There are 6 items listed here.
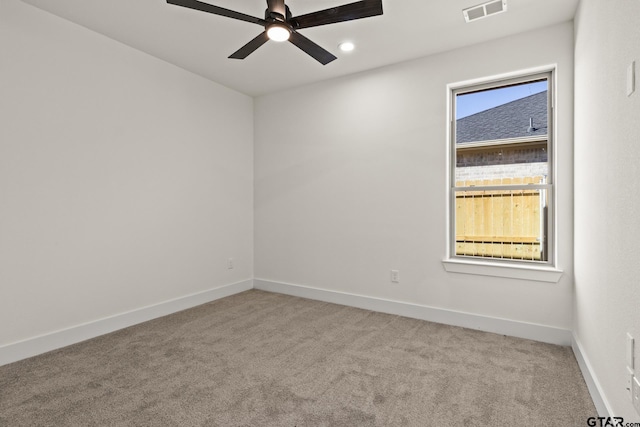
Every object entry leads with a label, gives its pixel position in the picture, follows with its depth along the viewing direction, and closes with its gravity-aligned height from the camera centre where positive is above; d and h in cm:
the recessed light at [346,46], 314 +158
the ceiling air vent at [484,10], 251 +157
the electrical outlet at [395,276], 357 -69
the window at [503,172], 300 +38
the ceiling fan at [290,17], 201 +124
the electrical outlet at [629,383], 135 -71
